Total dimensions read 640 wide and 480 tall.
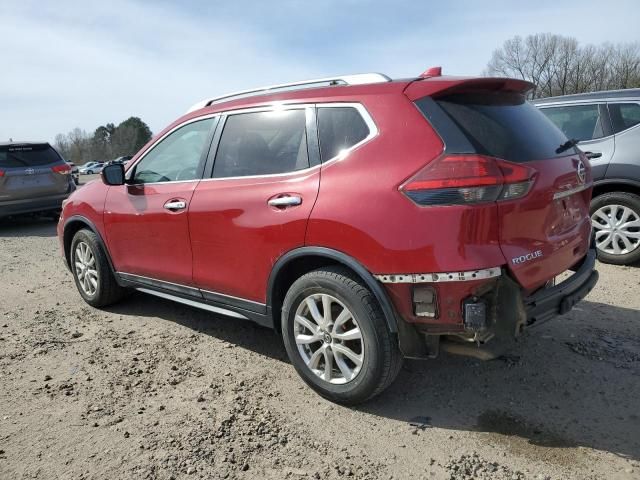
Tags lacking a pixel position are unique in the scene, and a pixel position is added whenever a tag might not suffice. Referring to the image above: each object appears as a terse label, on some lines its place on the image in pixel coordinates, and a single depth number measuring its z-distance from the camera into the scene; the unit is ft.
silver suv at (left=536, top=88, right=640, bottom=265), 18.12
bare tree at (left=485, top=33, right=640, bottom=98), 161.99
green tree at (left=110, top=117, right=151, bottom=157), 292.20
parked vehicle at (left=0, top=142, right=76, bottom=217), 31.09
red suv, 8.36
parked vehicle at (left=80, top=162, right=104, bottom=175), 194.59
